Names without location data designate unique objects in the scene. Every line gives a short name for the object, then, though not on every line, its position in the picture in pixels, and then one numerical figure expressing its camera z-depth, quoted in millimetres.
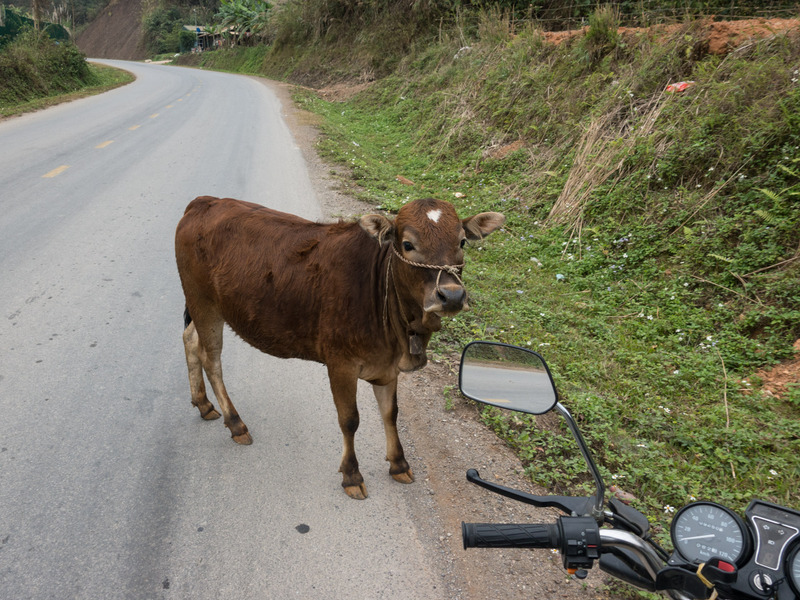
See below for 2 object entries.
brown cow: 2795
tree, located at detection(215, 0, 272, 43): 40719
